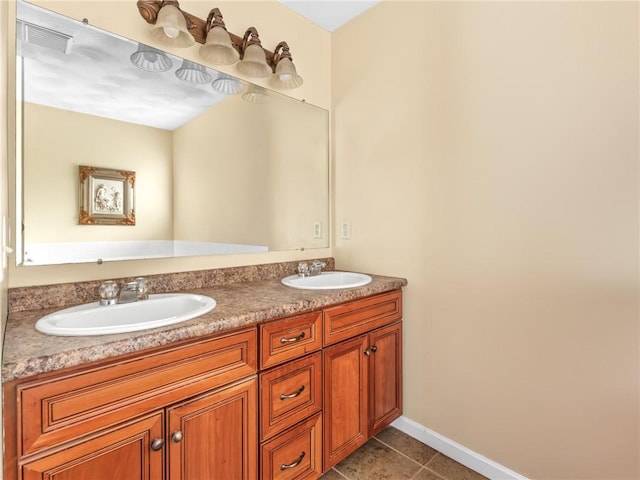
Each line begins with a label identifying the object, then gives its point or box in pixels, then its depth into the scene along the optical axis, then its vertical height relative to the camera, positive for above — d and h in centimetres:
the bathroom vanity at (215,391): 76 -46
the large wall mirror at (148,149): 114 +41
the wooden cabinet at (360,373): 139 -63
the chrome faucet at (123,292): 116 -19
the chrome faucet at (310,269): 183 -16
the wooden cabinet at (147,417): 74 -48
